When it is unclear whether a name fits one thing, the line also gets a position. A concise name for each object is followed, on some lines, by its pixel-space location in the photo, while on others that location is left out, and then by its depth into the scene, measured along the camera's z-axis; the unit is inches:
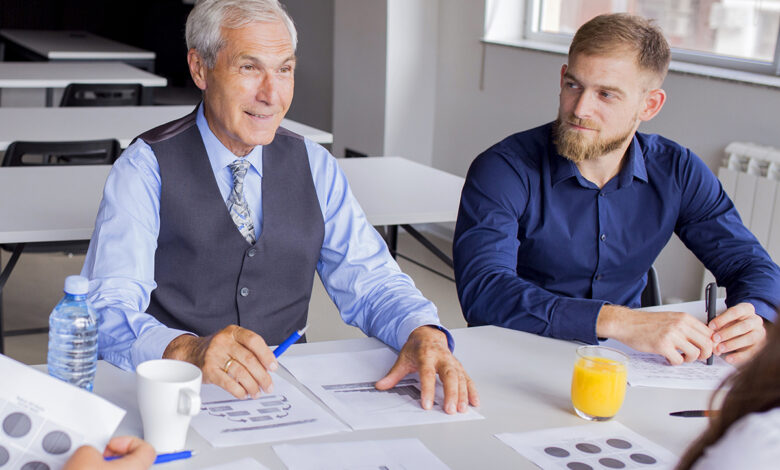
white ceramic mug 44.4
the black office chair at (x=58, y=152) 116.2
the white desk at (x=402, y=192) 110.7
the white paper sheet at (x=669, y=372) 59.7
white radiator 133.0
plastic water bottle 50.6
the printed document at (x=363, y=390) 52.2
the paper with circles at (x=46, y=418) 40.8
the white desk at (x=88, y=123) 142.0
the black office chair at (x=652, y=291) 87.5
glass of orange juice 53.1
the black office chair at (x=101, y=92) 190.2
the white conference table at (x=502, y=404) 47.9
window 143.8
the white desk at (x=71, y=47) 241.0
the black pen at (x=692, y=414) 55.1
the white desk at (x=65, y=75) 192.9
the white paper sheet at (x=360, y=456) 46.0
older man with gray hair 66.1
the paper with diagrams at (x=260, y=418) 48.6
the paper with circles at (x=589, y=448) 48.2
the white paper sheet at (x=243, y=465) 45.1
